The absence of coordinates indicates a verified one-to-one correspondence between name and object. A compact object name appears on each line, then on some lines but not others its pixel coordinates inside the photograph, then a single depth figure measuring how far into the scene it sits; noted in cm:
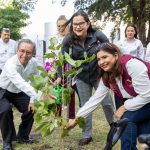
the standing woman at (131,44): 393
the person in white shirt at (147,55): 369
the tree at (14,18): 1284
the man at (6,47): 436
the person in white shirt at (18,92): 250
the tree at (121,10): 1021
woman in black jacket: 256
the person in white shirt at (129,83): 178
